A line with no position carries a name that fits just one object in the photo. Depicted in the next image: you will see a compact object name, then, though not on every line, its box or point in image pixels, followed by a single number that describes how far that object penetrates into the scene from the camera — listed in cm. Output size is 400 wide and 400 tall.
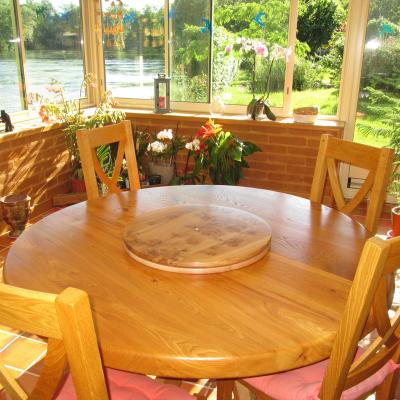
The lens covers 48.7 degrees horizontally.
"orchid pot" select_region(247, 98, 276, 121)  380
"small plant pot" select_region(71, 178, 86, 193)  388
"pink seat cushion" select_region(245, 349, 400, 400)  119
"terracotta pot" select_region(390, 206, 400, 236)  306
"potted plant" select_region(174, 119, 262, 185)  340
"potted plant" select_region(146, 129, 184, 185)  386
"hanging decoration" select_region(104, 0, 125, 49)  428
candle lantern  408
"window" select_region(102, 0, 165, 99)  421
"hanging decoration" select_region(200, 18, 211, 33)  405
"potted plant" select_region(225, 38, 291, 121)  374
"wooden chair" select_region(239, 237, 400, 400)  86
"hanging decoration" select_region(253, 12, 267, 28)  386
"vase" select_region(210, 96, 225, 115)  407
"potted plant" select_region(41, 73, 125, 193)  366
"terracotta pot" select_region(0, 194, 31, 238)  308
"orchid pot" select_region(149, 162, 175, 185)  398
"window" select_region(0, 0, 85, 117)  347
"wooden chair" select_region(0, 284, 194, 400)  68
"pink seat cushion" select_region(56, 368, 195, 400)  118
